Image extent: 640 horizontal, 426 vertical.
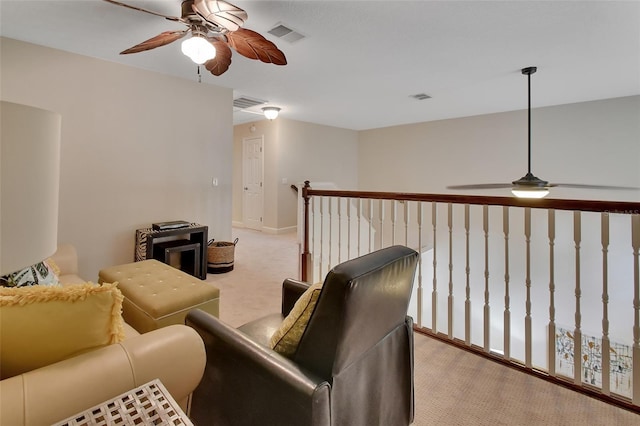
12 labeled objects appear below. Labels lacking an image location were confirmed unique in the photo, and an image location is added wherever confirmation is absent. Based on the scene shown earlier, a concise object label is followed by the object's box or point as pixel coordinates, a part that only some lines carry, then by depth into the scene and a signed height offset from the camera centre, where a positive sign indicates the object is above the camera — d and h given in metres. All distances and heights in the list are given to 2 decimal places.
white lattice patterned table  0.75 -0.49
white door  6.52 +0.79
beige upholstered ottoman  1.84 -0.49
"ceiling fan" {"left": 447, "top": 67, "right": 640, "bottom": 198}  3.20 +0.36
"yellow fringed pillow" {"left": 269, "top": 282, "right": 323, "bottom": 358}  1.08 -0.38
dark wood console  3.24 -0.31
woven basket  3.79 -0.49
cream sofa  0.77 -0.45
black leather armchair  0.94 -0.50
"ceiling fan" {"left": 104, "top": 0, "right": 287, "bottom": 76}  1.80 +1.18
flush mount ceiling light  5.04 +1.73
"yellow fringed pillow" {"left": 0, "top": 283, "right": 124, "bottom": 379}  0.85 -0.31
